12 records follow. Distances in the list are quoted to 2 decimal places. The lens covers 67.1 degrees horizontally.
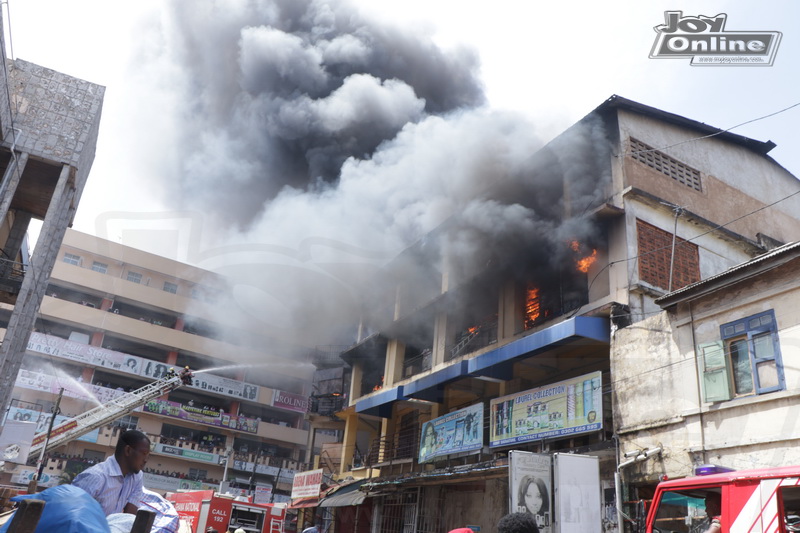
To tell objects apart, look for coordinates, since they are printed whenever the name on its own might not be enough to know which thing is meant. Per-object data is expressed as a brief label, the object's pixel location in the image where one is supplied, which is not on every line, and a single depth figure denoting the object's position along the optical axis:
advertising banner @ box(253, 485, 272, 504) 29.88
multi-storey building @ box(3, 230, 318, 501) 34.25
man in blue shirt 3.84
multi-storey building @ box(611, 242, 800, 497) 9.62
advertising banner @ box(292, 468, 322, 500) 21.88
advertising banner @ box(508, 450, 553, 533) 9.71
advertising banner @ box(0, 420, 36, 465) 17.14
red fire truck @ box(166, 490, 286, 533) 16.19
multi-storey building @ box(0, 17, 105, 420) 15.34
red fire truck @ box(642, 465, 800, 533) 4.58
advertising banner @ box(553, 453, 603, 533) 9.52
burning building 13.37
